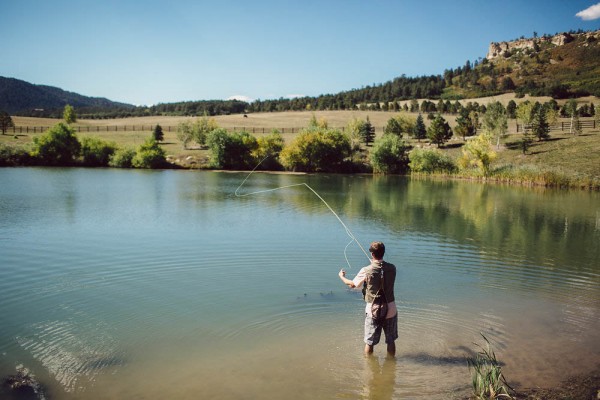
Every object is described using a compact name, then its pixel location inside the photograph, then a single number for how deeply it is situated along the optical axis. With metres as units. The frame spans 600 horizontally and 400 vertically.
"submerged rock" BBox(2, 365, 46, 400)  7.54
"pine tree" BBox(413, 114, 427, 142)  90.50
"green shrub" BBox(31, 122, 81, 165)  73.25
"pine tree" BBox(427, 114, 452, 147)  83.81
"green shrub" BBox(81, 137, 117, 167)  76.31
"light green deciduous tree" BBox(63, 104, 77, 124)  111.81
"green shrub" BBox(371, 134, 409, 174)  73.50
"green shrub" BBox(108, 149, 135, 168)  74.69
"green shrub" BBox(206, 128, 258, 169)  76.44
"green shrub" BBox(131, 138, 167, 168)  73.94
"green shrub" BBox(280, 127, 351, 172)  76.25
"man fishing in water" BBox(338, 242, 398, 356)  8.23
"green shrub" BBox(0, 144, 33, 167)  68.00
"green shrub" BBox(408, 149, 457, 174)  67.86
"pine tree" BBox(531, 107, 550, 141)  74.50
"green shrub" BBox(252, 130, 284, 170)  78.19
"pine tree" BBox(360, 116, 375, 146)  93.31
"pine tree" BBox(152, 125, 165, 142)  96.34
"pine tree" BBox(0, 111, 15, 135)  94.68
